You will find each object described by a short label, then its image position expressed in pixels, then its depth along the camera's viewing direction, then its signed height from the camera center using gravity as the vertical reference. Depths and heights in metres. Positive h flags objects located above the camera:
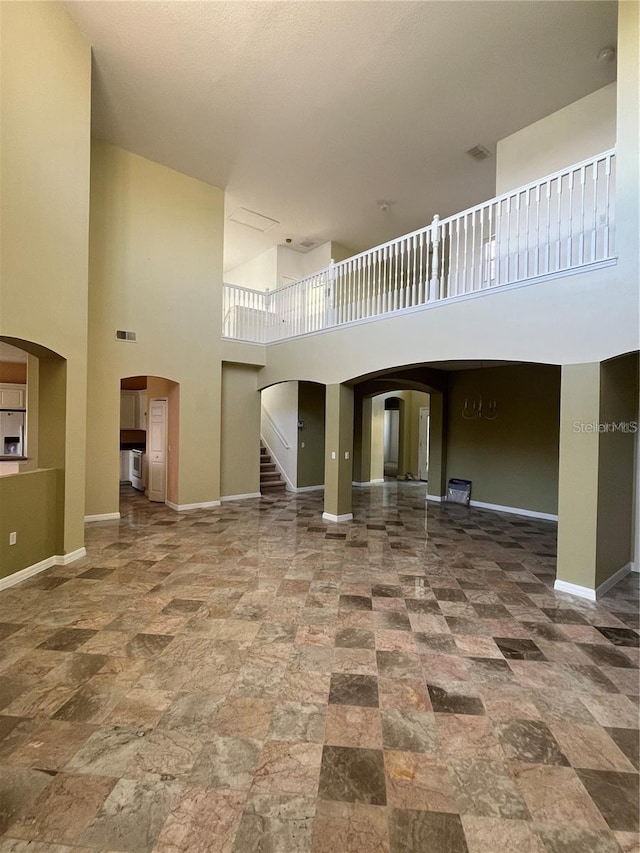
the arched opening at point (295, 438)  9.77 -0.31
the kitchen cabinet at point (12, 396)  8.15 +0.52
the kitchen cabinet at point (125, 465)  10.21 -1.12
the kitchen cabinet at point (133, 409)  9.97 +0.36
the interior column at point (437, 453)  8.70 -0.55
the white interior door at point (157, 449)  8.07 -0.55
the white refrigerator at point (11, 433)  8.12 -0.25
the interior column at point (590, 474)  3.89 -0.44
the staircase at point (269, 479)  9.66 -1.34
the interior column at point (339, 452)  6.77 -0.45
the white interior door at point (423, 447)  12.14 -0.57
